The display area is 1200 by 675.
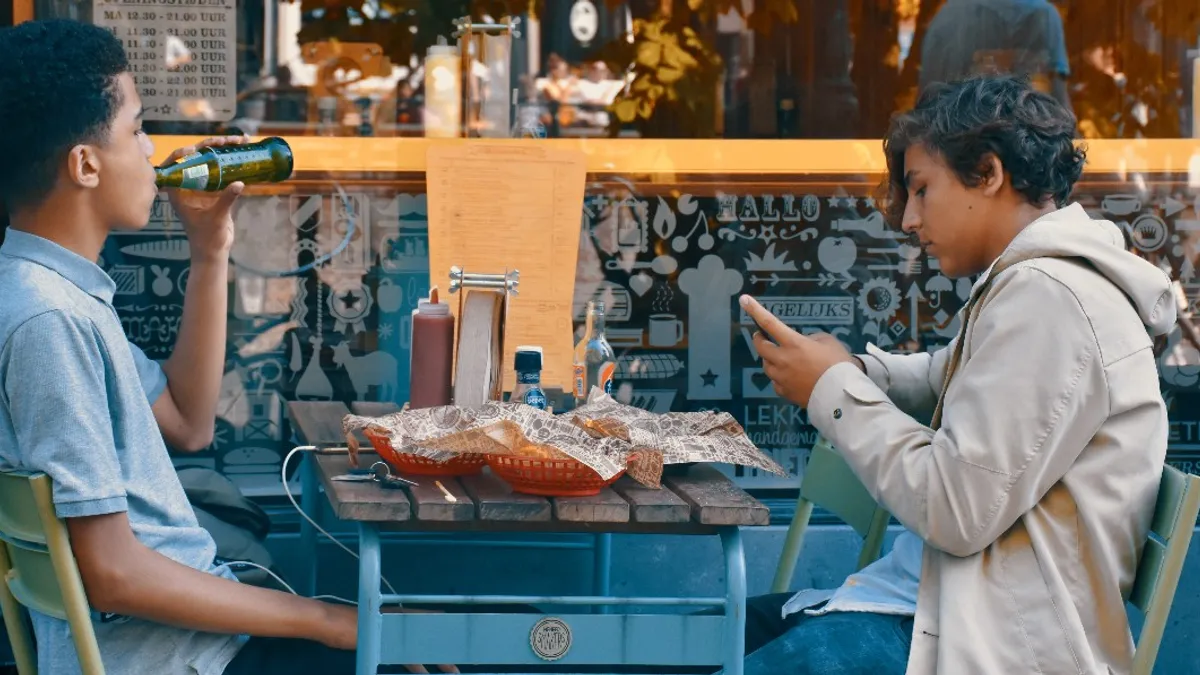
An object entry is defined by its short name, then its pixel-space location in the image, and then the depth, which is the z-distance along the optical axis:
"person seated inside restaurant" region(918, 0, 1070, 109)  4.26
